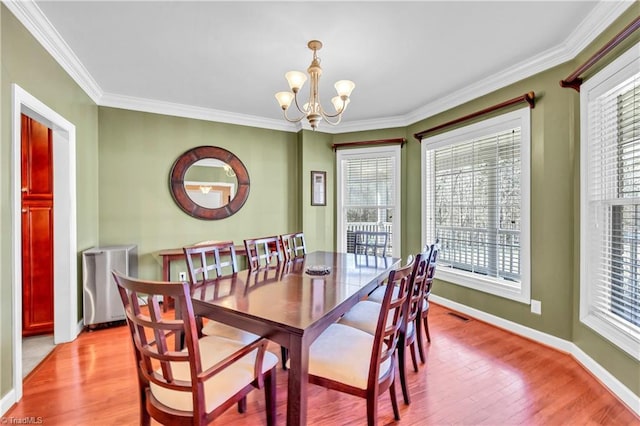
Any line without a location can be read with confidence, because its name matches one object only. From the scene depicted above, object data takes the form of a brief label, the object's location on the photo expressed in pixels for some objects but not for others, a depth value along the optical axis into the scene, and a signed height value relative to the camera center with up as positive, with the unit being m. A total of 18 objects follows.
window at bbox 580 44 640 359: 1.87 +0.05
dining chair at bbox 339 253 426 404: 1.66 -0.77
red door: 2.71 -0.16
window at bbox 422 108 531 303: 2.85 +0.09
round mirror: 3.81 +0.40
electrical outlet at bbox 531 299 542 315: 2.65 -0.91
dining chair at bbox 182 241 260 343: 1.79 -0.49
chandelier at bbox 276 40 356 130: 2.08 +0.92
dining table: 1.23 -0.50
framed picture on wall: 4.50 +0.36
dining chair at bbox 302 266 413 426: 1.39 -0.78
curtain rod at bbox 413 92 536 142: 2.67 +1.06
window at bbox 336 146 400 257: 4.30 +0.27
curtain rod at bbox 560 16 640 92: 1.72 +1.07
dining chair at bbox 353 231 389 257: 3.30 -0.40
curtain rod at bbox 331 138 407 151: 4.21 +1.04
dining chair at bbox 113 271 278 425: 1.08 -0.71
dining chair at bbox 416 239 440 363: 2.10 -0.65
